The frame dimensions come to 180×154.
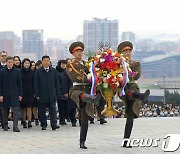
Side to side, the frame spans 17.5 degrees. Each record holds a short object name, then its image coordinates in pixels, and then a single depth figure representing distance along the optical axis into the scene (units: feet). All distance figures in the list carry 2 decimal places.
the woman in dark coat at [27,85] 45.21
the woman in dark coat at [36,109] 46.49
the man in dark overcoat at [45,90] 43.80
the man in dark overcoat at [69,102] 46.44
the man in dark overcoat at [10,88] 42.93
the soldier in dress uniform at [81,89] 32.17
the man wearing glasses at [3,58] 45.39
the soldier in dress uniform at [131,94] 32.37
